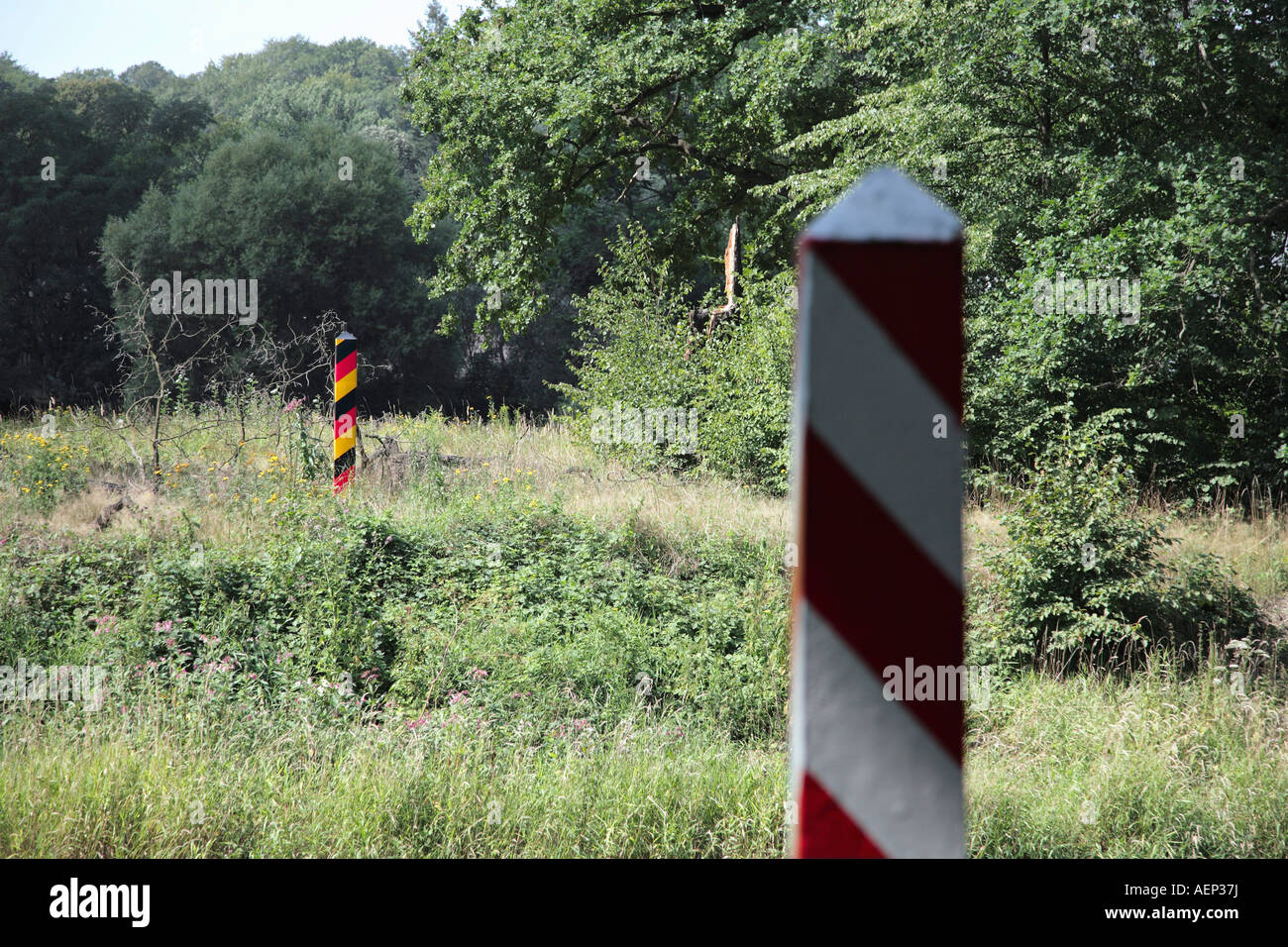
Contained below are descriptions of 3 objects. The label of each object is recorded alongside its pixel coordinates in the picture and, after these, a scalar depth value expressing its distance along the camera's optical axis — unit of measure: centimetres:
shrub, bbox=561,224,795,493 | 2145
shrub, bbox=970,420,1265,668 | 1228
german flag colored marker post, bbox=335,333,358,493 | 1817
